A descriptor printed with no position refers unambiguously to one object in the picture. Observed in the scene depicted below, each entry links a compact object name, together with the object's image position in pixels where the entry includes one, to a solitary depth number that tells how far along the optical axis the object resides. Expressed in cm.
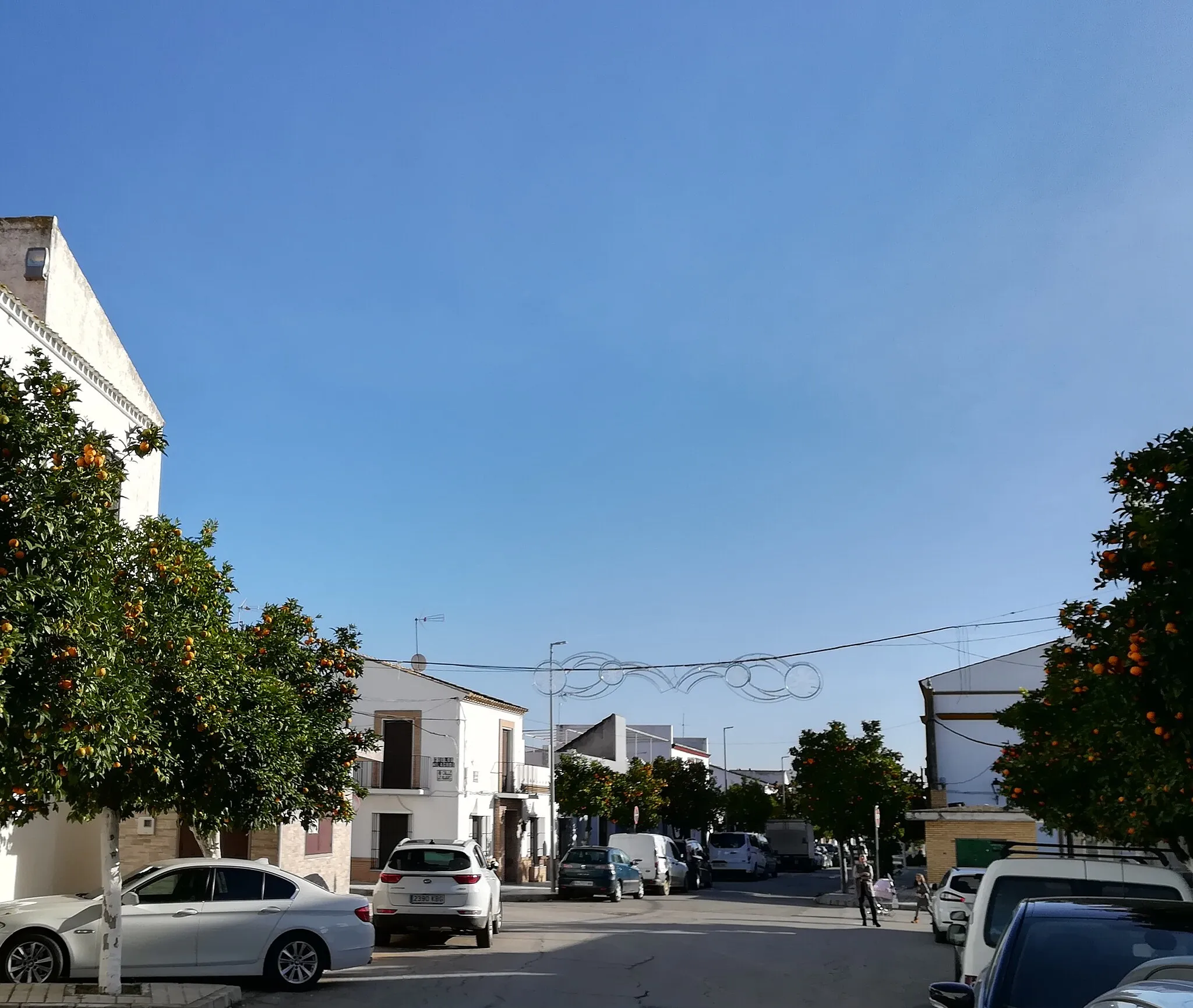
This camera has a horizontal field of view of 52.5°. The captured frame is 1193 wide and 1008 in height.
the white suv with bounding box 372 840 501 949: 1862
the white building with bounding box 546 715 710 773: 6750
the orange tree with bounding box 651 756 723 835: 6594
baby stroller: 3434
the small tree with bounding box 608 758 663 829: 5322
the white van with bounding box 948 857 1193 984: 948
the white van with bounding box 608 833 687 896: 3978
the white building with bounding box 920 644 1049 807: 4641
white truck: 7069
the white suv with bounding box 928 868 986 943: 2178
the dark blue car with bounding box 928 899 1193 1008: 607
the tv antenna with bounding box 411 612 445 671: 4598
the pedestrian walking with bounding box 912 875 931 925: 3047
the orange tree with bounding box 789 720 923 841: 3853
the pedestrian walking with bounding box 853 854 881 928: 2877
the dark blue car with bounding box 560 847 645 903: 3416
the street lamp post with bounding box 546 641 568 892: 3875
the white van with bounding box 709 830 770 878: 5481
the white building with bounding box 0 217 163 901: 1720
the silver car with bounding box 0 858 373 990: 1337
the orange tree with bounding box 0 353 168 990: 912
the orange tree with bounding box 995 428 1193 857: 938
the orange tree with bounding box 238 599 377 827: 1814
